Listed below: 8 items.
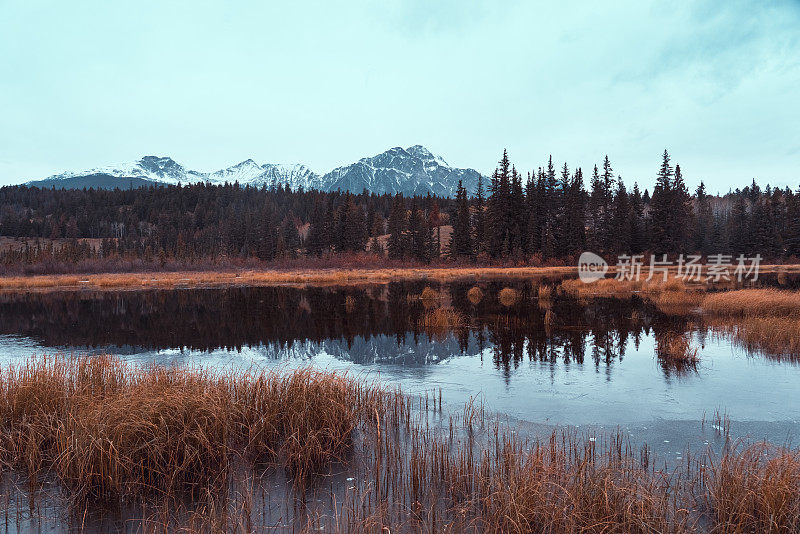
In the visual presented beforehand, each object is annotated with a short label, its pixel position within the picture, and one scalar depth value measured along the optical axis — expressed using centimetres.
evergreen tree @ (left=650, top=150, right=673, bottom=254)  6806
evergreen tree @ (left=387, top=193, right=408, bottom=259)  8156
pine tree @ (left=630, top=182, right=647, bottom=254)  6962
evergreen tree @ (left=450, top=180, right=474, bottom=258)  7531
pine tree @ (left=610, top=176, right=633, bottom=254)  6975
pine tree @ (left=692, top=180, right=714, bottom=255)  8119
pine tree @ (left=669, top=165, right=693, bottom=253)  6831
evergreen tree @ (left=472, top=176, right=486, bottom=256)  7625
